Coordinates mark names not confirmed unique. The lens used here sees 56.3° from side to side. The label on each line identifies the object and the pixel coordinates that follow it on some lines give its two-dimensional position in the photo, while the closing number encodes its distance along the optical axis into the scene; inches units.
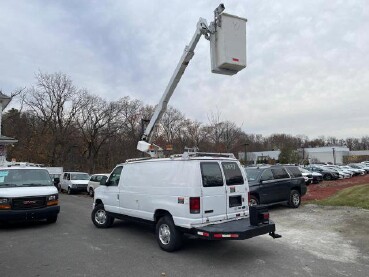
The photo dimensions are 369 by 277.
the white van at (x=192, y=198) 282.5
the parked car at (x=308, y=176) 1079.8
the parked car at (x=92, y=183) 914.6
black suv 533.0
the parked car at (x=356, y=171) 1742.1
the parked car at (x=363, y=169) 1857.5
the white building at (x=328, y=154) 4736.7
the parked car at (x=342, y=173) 1498.5
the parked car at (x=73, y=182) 1015.6
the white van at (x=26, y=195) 392.8
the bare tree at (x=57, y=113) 1918.3
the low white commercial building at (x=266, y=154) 4285.4
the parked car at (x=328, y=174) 1410.6
